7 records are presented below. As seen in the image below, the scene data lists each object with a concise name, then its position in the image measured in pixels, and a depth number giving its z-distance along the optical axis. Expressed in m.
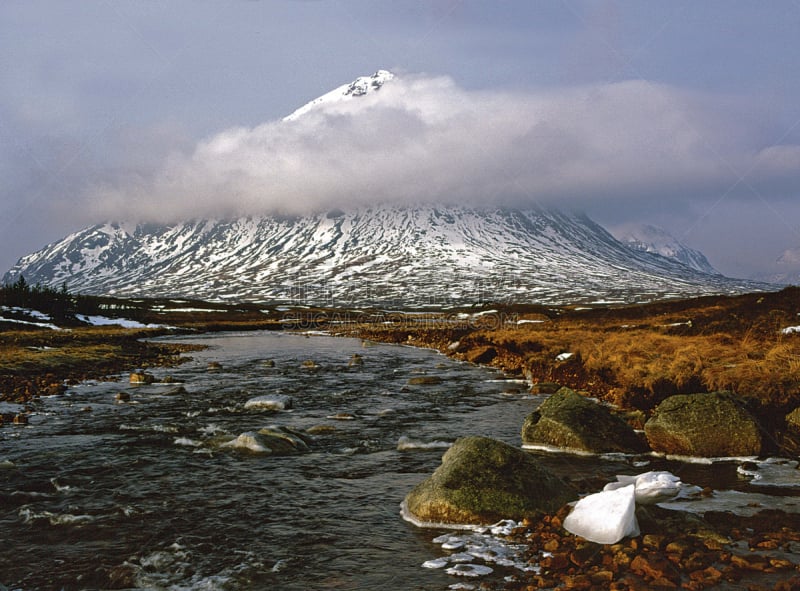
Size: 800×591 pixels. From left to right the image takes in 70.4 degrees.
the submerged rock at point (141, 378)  26.52
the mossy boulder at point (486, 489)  9.50
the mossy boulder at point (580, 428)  13.73
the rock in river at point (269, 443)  14.24
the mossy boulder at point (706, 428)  12.81
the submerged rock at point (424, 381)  26.22
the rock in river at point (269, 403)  20.55
